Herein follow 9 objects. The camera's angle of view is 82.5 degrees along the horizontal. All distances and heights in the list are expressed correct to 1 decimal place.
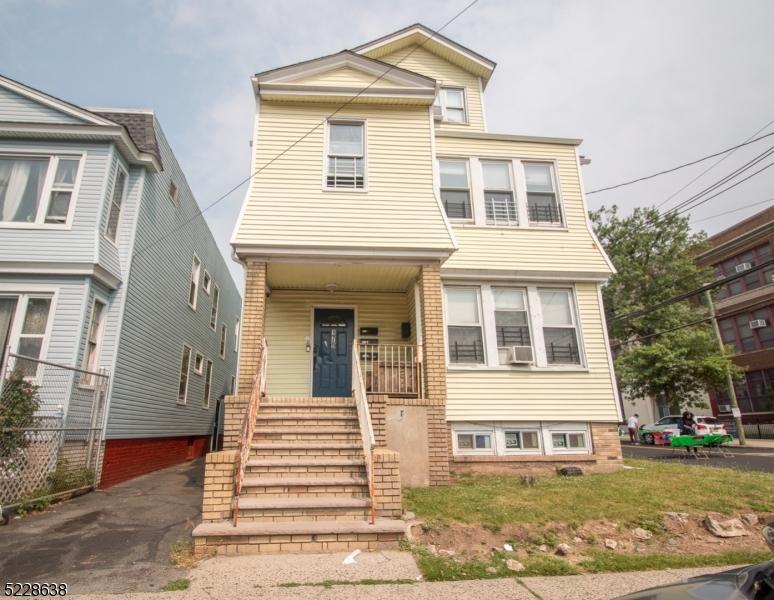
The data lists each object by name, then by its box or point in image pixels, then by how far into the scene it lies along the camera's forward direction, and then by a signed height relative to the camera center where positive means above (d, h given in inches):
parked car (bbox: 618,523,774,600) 73.1 -28.1
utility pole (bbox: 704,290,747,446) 756.0 +49.2
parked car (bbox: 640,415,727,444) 848.1 -6.7
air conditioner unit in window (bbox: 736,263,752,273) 1072.8 +363.7
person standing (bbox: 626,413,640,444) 980.6 -14.9
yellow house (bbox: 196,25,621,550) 314.5 +120.9
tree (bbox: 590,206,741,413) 895.7 +236.3
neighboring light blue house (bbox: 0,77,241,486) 339.9 +145.1
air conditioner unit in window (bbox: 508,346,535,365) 353.1 +53.6
